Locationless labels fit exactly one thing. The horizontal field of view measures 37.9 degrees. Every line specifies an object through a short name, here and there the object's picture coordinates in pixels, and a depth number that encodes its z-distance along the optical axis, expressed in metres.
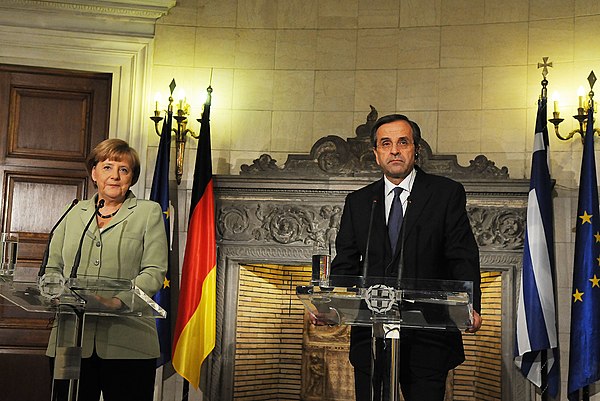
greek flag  5.12
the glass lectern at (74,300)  2.69
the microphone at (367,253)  2.89
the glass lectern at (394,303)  2.53
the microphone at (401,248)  2.84
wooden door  5.88
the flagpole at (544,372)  5.15
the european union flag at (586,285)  5.03
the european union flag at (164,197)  5.56
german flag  5.53
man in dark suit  2.99
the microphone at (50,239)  3.26
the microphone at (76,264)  2.94
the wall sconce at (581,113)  5.30
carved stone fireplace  5.47
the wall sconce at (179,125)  5.86
